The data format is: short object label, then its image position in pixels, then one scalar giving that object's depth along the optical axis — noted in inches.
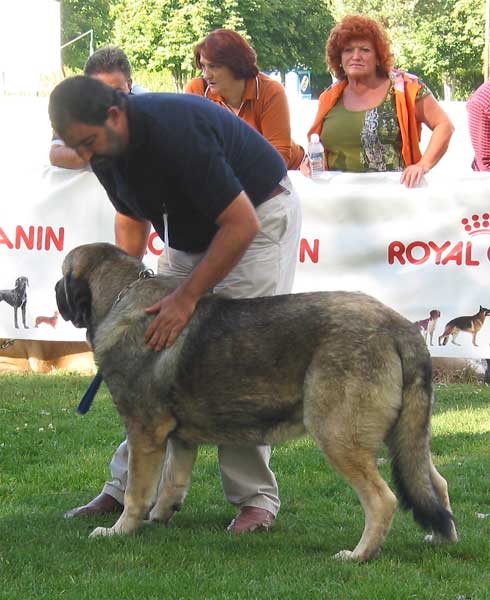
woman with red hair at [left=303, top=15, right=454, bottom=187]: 278.2
